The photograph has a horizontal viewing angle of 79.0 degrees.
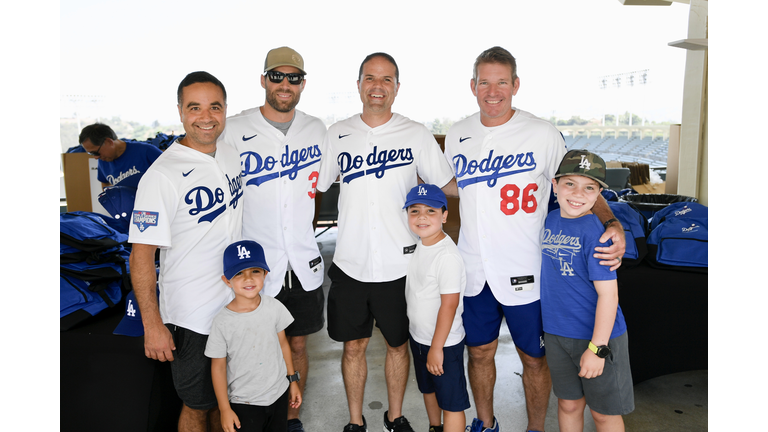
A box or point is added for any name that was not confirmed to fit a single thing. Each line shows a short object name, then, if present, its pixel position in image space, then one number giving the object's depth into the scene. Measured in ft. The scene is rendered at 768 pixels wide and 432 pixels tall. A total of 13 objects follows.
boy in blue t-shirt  6.24
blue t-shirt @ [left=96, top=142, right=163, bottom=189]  16.52
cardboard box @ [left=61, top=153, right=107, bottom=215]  19.11
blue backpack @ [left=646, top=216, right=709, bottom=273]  9.04
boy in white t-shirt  7.14
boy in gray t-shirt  6.53
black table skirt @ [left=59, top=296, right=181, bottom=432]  7.52
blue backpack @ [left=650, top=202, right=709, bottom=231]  9.78
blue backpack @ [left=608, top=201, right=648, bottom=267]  9.30
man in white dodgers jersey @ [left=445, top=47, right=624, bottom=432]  7.57
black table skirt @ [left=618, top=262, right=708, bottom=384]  9.01
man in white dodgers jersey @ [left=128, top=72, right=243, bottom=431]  6.34
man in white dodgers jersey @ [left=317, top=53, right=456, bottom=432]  8.04
